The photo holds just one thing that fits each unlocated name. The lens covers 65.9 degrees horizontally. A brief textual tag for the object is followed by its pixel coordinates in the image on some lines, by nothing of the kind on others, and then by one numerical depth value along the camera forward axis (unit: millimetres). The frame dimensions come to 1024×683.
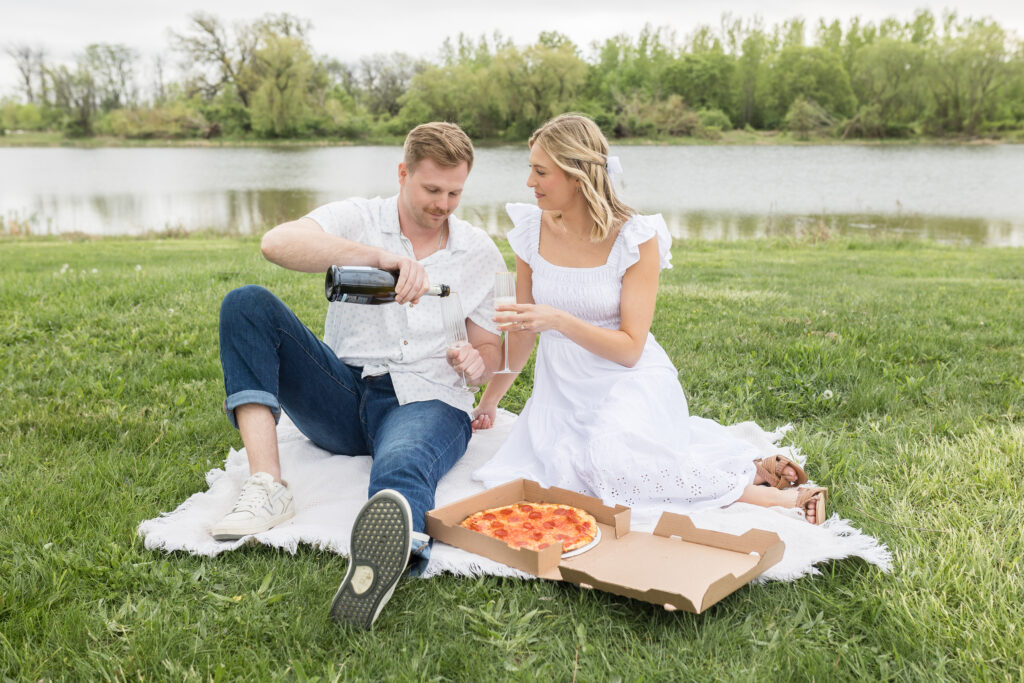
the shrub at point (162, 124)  62094
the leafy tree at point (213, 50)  68812
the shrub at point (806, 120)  62312
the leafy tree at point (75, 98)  65562
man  3027
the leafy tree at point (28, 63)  72062
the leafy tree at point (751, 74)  73438
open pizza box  2375
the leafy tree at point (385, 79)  66875
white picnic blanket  2674
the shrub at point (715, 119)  65562
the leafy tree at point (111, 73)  69688
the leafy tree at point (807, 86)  71938
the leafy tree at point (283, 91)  59938
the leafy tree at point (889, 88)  61594
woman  3236
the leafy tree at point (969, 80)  62062
